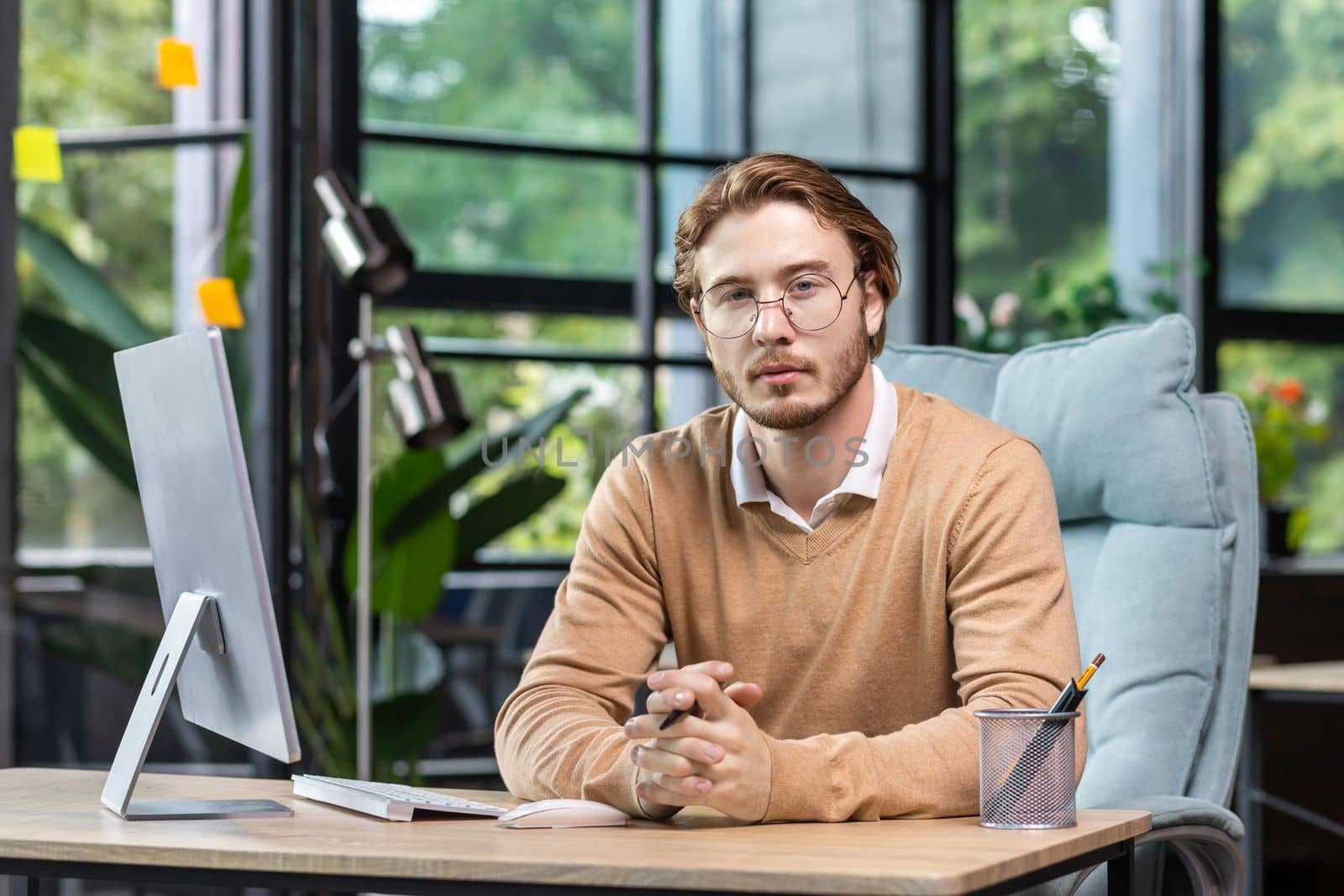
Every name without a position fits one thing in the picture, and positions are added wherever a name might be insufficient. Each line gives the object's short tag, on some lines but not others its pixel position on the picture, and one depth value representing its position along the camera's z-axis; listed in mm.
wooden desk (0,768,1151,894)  2666
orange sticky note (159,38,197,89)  4645
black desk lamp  4141
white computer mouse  2898
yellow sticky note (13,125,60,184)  4311
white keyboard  2940
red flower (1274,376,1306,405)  6537
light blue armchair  3393
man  3143
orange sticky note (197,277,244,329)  4701
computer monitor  2888
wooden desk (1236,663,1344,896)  4545
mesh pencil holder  2833
